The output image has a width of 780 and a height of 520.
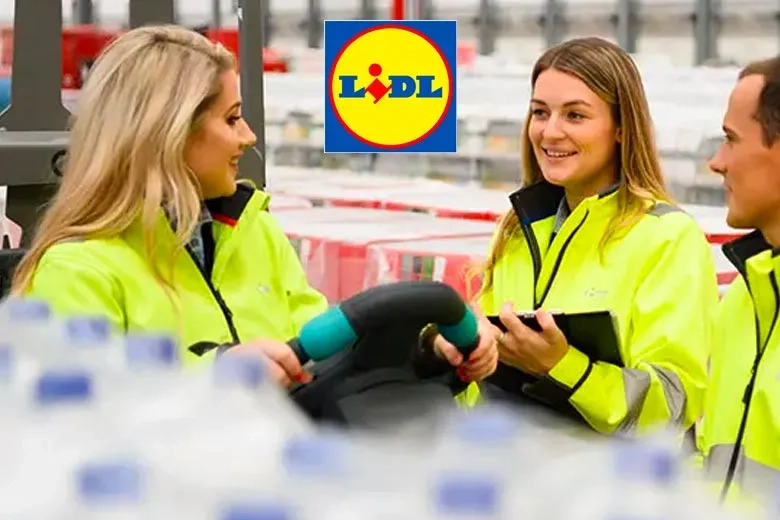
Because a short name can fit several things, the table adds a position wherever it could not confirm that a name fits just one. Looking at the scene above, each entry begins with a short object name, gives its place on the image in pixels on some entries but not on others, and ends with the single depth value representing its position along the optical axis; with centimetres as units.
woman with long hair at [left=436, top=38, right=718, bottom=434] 316
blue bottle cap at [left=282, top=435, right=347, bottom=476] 146
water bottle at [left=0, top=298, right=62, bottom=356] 219
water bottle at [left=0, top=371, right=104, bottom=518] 147
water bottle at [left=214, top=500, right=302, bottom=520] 127
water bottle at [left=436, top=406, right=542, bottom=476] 152
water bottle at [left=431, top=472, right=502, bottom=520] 129
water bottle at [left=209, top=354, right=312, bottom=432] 175
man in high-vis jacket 296
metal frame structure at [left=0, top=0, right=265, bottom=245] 354
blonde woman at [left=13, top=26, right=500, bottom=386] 294
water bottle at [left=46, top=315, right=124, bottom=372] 206
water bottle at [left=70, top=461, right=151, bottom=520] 134
